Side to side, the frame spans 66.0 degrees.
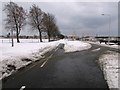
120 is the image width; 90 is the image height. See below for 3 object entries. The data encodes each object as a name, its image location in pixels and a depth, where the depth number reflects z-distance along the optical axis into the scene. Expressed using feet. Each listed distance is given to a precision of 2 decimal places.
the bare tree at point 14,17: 90.27
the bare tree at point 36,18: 101.70
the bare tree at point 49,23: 110.30
